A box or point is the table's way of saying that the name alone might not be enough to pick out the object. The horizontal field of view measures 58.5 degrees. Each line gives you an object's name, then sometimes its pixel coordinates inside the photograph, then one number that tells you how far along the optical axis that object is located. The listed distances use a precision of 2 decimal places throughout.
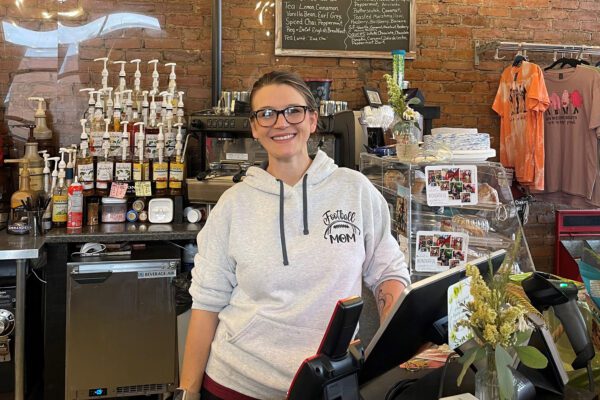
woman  1.39
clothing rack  3.78
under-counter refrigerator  2.70
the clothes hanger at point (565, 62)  3.73
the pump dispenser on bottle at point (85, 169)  2.95
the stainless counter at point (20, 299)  2.46
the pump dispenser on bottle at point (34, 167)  3.14
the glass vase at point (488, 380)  0.92
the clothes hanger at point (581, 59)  3.77
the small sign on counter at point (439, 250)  1.95
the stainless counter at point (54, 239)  2.48
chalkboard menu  3.71
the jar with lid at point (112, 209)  3.01
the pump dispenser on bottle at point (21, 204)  2.77
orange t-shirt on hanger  3.55
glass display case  1.94
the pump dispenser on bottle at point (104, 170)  2.96
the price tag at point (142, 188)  3.02
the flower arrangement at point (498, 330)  0.89
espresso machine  2.92
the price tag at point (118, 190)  3.00
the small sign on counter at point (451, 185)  1.94
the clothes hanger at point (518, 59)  3.72
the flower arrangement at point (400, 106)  2.05
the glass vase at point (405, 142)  2.03
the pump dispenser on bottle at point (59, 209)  2.91
